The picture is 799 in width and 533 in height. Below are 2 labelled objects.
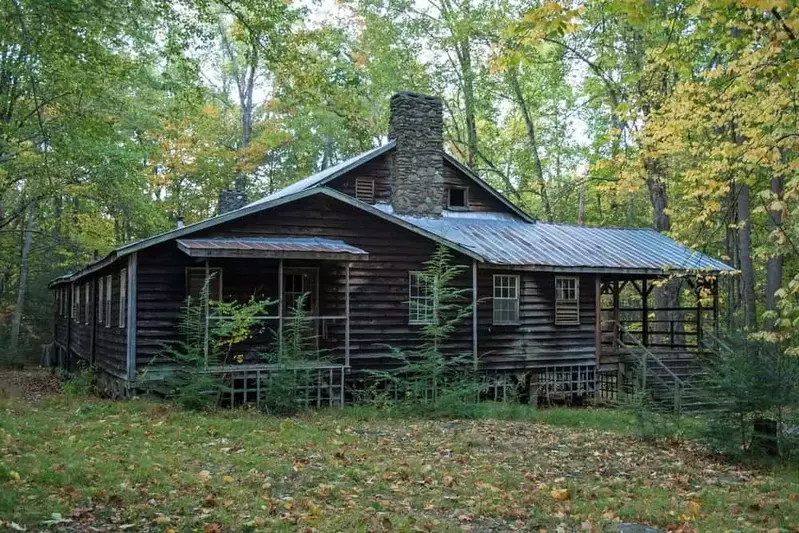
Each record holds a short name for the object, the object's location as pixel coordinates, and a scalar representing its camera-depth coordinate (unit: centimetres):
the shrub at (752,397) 1052
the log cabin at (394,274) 1584
